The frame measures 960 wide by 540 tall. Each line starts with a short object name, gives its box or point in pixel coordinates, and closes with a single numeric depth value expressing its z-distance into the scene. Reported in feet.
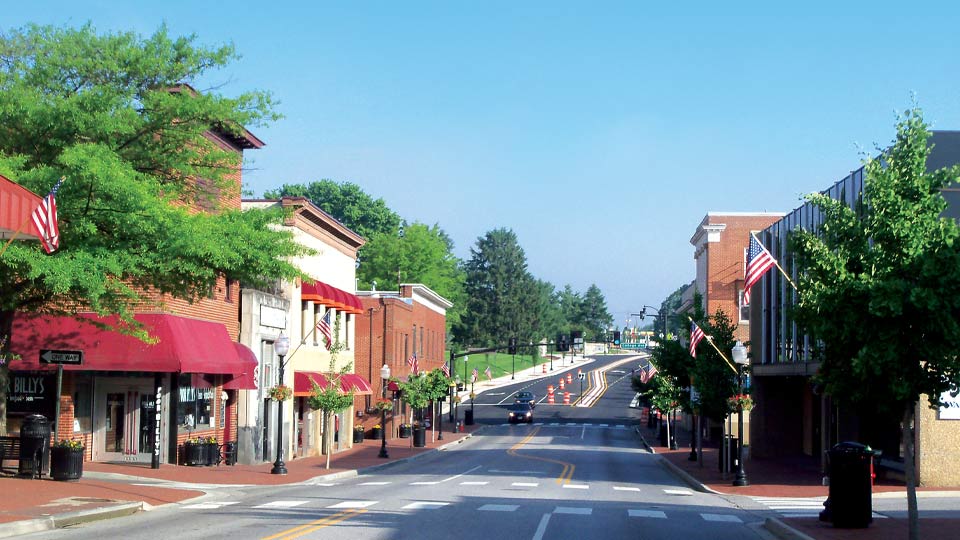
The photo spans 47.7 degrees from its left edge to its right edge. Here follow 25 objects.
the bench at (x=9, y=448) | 82.74
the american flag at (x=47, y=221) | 63.05
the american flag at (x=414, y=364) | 190.75
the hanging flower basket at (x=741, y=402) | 113.50
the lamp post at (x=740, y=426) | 107.96
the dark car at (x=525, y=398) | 301.90
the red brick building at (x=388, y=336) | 206.08
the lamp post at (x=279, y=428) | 110.11
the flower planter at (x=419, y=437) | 183.42
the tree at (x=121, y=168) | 74.18
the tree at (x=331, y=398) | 124.77
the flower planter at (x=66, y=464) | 79.82
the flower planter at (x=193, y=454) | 111.65
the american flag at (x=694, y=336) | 132.48
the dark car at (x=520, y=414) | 290.35
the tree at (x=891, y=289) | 50.83
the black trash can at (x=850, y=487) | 64.08
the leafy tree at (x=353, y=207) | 422.41
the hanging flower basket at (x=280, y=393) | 113.54
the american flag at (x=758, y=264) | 94.49
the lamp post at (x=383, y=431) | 148.36
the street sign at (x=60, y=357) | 85.76
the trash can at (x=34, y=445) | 80.74
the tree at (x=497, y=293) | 570.46
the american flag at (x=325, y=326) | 137.49
